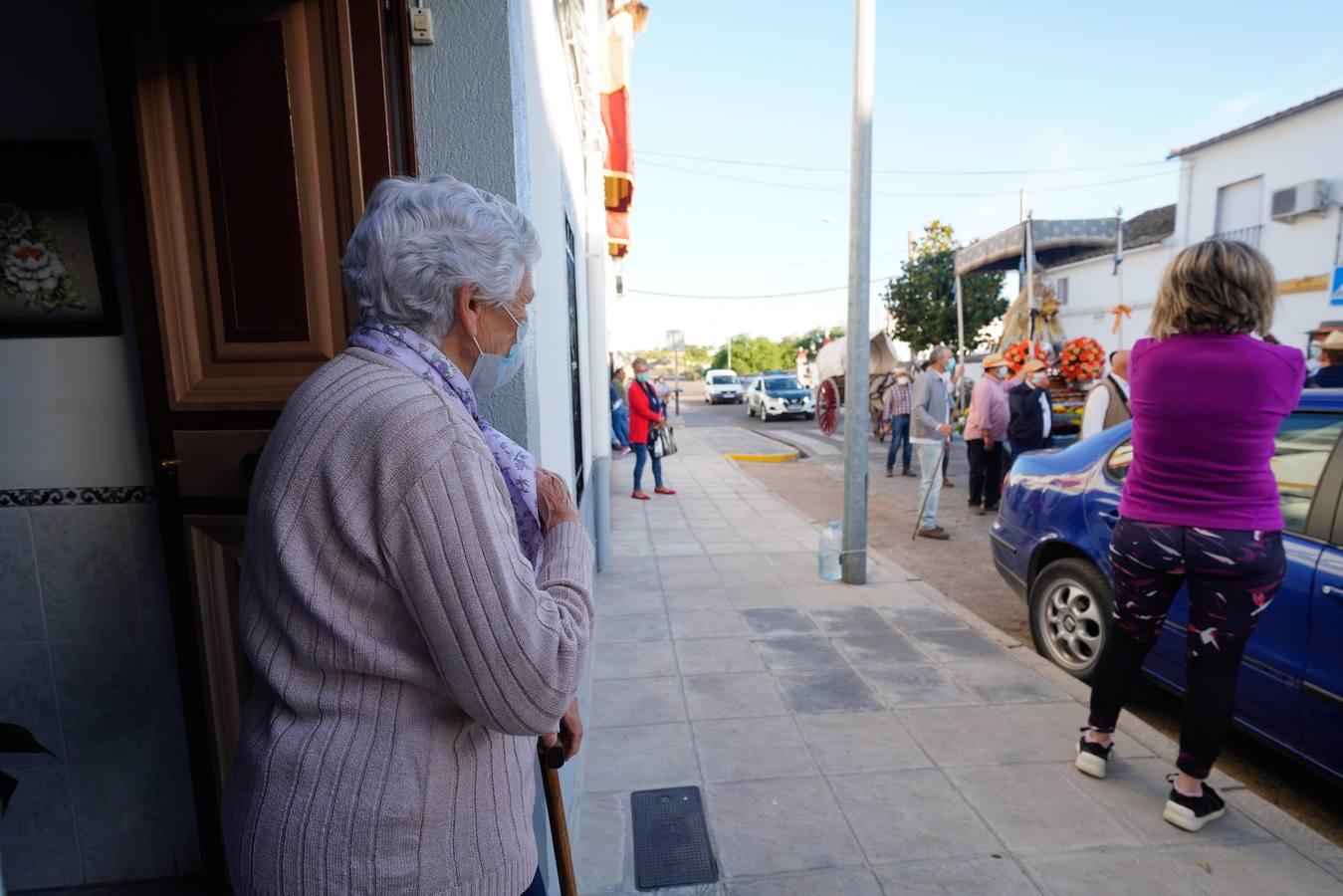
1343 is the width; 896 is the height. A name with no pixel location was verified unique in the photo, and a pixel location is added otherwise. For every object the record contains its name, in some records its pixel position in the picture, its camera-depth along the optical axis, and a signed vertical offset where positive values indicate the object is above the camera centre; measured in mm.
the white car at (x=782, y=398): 24719 -1670
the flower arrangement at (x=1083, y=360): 10391 -205
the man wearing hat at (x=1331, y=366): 4264 -159
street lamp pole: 4969 +342
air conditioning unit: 17328 +3534
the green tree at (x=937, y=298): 24609 +1765
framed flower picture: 2020 +329
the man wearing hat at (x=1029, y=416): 8227 -796
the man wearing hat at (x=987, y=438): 8367 -1068
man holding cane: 7410 -886
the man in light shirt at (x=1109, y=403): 5473 -443
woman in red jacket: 9047 -840
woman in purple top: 2262 -420
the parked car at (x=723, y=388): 36125 -1875
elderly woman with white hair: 972 -367
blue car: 2543 -1030
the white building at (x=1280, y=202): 17422 +3782
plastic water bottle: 5453 -1583
